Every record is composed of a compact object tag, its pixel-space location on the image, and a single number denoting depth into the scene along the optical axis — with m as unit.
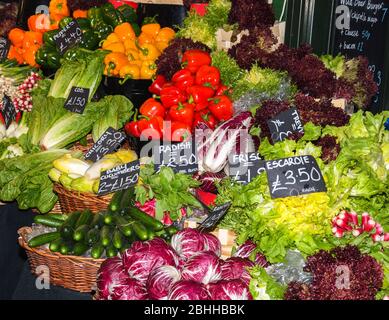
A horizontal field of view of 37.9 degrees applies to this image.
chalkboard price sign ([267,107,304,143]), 2.61
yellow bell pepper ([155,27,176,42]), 4.16
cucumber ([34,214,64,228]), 2.87
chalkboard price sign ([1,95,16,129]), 3.93
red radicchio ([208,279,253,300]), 2.15
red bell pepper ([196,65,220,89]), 3.38
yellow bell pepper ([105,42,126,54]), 4.07
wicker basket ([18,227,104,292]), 2.63
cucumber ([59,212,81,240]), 2.72
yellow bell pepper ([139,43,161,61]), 3.95
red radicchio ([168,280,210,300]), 2.10
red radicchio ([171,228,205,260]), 2.49
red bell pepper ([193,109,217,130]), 3.26
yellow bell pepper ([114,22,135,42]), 4.20
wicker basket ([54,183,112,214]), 2.93
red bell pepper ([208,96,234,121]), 3.25
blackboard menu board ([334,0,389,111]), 4.05
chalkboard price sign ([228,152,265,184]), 2.58
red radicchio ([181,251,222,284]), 2.29
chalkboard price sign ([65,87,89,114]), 3.76
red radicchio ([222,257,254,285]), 2.32
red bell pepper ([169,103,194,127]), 3.23
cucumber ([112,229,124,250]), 2.59
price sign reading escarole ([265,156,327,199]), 2.24
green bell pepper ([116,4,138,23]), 4.52
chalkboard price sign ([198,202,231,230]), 2.53
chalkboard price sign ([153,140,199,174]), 2.87
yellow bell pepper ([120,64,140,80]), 3.84
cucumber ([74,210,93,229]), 2.77
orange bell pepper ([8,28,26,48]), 4.58
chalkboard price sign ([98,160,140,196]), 2.80
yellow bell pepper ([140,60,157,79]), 3.87
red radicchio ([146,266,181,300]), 2.20
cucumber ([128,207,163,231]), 2.69
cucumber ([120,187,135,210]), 2.80
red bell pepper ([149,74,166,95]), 3.55
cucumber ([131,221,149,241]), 2.60
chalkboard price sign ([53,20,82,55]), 4.27
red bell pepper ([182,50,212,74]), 3.49
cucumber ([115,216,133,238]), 2.64
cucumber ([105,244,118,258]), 2.59
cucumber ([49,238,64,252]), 2.65
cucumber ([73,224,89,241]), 2.66
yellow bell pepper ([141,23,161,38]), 4.23
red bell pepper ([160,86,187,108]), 3.33
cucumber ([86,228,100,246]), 2.67
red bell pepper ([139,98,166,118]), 3.34
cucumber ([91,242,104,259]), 2.59
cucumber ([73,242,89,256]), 2.63
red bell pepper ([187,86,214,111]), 3.31
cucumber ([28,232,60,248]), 2.73
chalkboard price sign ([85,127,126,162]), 3.29
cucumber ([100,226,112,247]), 2.62
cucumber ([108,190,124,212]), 2.77
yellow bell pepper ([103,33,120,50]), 4.18
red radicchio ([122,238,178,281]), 2.36
